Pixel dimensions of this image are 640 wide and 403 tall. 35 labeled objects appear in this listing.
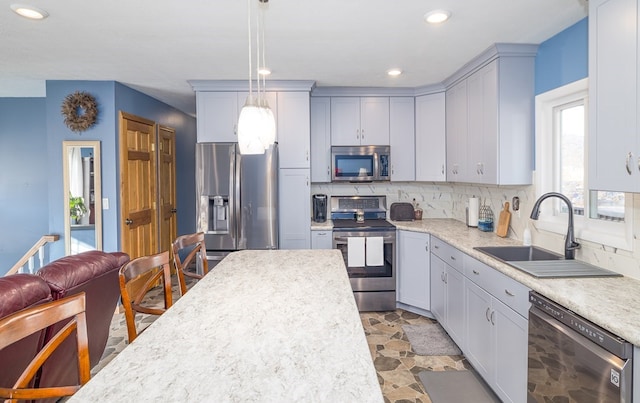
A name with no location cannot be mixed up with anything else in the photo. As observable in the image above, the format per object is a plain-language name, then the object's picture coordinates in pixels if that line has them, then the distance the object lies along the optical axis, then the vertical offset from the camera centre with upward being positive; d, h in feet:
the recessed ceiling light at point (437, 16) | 7.33 +3.50
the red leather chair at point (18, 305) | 4.97 -1.61
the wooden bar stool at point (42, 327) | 3.24 -1.32
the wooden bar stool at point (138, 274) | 5.06 -1.37
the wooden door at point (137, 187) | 13.15 +0.10
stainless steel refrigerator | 11.80 -0.34
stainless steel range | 12.58 -2.55
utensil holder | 11.31 -1.06
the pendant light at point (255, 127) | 5.52 +0.94
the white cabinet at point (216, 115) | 12.54 +2.54
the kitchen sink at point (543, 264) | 6.53 -1.58
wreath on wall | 12.25 +2.69
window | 7.05 +0.26
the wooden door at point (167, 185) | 16.61 +0.21
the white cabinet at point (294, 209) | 12.68 -0.73
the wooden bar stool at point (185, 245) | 6.93 -1.33
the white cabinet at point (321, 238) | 12.75 -1.76
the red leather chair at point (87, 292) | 6.05 -1.91
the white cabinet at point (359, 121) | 13.74 +2.51
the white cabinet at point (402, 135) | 13.82 +1.97
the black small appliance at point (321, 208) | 13.98 -0.78
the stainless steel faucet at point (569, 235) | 7.39 -1.02
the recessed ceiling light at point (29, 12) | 7.04 +3.55
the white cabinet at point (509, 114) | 9.29 +1.86
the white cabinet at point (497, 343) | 6.63 -3.22
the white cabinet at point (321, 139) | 13.71 +1.82
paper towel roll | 12.18 -0.80
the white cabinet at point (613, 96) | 5.14 +1.34
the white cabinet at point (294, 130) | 12.64 +2.03
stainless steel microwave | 13.55 +0.94
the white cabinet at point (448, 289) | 9.48 -2.96
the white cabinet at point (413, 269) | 12.25 -2.83
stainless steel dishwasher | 4.44 -2.40
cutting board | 10.28 -1.02
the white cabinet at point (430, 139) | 13.20 +1.77
